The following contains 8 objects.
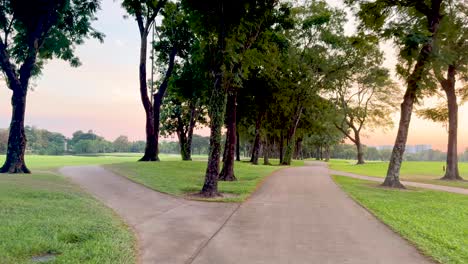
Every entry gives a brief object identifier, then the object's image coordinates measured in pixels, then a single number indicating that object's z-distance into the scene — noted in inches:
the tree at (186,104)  1182.3
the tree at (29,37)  786.8
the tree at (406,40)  701.1
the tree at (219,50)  542.9
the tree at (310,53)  1517.0
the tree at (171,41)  1178.6
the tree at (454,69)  870.4
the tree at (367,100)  1859.0
